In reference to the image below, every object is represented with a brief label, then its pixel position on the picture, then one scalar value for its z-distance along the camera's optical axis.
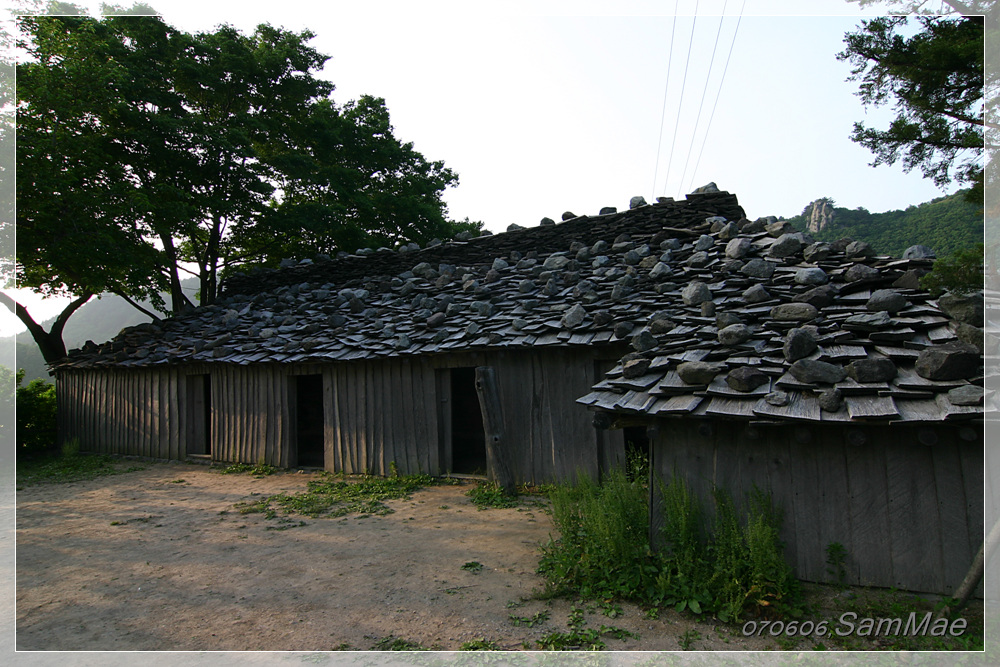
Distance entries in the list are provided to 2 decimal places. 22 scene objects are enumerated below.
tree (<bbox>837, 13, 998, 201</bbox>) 4.39
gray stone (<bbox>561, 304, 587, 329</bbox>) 7.78
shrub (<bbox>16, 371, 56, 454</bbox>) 14.30
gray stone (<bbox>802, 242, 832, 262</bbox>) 6.86
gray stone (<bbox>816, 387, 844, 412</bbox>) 4.09
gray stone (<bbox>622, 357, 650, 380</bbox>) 5.32
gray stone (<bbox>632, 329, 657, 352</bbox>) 5.84
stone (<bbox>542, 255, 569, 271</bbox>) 9.92
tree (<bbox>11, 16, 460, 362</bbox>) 11.61
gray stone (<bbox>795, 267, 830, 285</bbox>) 6.23
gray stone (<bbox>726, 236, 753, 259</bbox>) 7.71
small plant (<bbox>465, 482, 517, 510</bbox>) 7.48
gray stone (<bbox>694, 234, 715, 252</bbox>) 8.59
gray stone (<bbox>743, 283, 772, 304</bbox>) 6.11
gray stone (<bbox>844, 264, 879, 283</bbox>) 5.75
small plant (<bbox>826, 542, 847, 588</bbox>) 4.21
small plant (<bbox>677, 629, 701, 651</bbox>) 3.68
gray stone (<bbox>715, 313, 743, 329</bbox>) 5.55
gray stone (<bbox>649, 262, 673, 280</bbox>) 8.29
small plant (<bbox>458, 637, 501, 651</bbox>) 3.78
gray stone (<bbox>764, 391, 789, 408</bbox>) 4.27
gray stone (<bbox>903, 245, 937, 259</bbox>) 5.85
